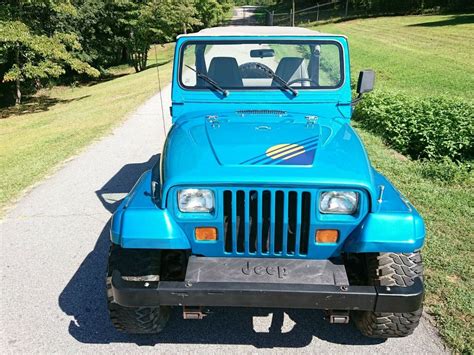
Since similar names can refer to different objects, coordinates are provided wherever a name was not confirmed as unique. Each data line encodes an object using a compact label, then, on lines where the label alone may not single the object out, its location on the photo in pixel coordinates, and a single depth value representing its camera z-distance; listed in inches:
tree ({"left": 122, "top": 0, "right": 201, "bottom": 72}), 1098.1
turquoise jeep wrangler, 101.8
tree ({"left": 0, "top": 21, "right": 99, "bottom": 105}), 642.2
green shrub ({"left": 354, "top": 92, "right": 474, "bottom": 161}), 279.6
